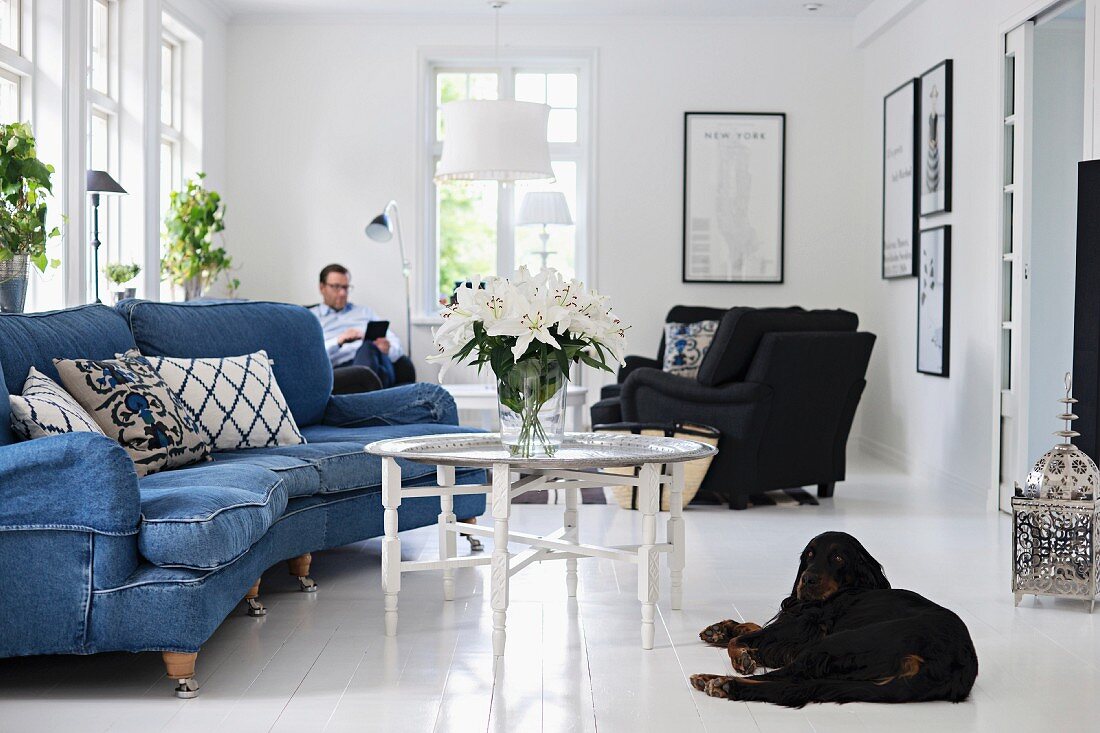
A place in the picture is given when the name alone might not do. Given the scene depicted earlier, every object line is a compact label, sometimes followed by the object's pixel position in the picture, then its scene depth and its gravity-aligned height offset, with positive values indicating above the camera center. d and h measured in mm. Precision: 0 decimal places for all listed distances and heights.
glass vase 2994 -210
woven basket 5082 -491
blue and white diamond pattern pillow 3703 -250
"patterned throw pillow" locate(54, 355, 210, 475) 3214 -249
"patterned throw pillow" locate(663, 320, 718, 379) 6324 -110
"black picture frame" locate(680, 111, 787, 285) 7660 +768
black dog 2600 -757
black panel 4043 +78
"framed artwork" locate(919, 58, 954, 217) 5949 +1009
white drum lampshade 4992 +820
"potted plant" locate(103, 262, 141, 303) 5324 +219
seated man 6805 -52
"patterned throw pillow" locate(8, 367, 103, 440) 2867 -229
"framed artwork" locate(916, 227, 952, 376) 5969 +135
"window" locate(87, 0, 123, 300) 5895 +1098
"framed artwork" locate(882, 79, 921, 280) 6535 +859
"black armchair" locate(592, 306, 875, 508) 5086 -301
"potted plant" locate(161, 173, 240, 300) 6477 +478
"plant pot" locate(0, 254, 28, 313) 3854 +126
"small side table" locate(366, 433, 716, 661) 2889 -461
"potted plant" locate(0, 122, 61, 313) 3814 +366
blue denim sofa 2533 -488
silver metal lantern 3416 -589
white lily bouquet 2891 -34
